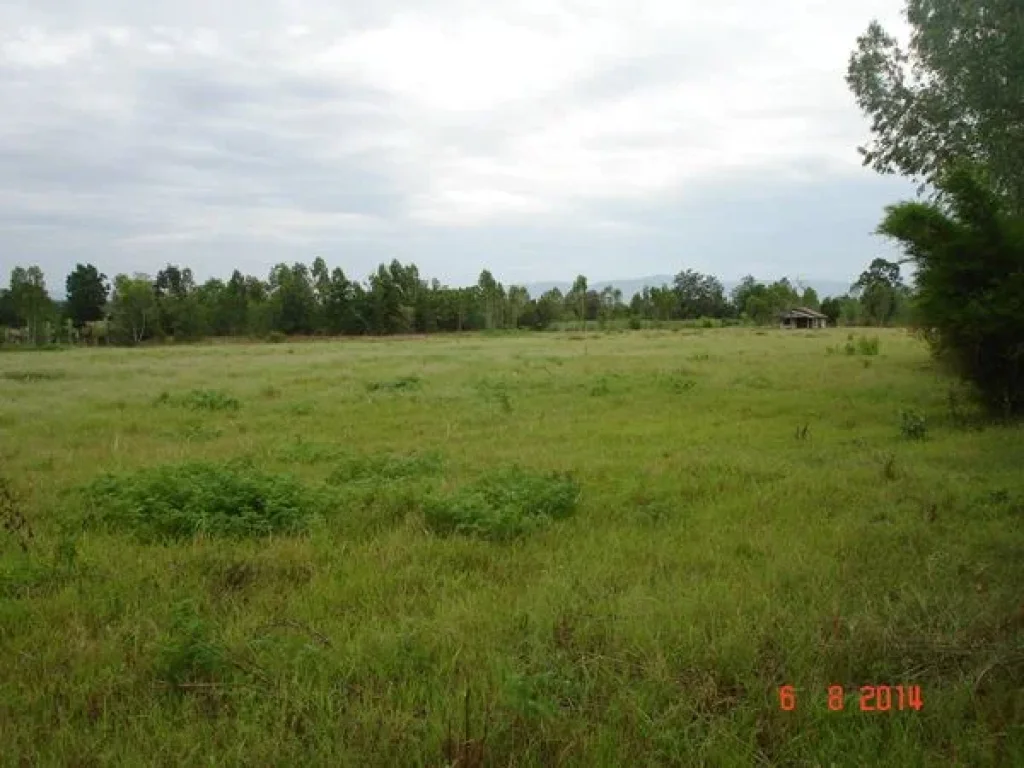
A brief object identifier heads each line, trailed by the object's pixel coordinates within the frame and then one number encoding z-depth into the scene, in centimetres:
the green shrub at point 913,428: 1008
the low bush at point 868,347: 2908
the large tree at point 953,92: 1189
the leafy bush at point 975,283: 1127
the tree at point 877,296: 8350
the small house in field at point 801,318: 8900
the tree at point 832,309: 9756
